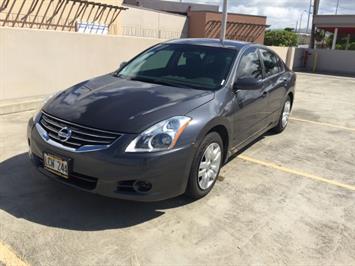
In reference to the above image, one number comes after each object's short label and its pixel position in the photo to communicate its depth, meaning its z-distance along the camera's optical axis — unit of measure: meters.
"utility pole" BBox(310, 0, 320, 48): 30.52
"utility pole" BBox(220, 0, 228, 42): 15.88
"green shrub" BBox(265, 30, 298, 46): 40.50
